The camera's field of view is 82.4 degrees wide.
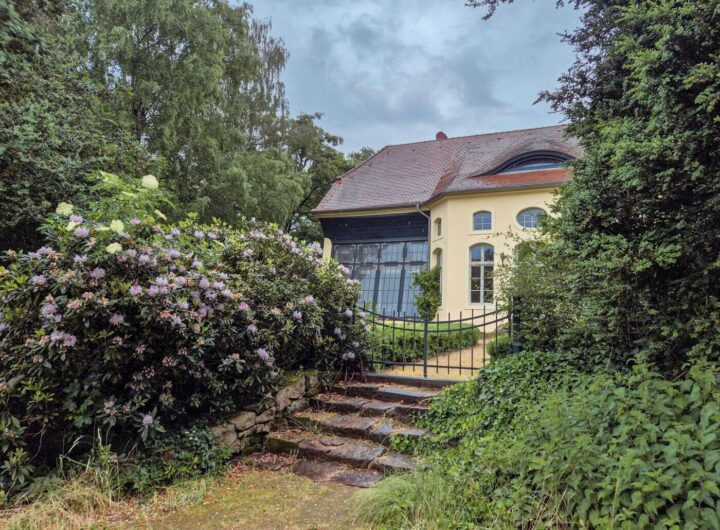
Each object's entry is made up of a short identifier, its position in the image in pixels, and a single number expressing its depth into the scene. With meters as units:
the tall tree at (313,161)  20.75
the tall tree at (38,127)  5.89
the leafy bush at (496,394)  3.62
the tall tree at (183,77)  11.35
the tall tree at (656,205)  2.66
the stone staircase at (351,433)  3.59
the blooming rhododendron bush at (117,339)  3.21
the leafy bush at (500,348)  5.40
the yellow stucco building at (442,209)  13.20
